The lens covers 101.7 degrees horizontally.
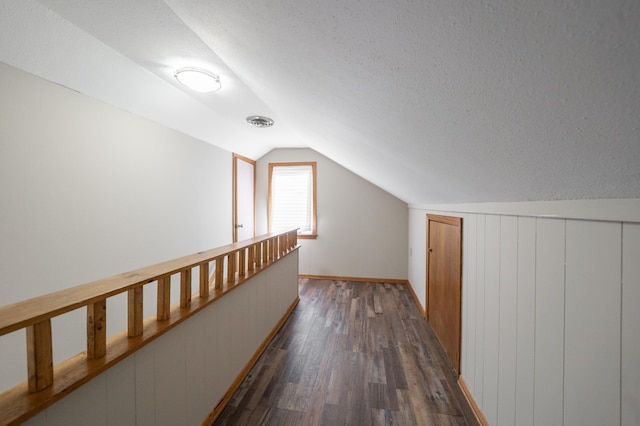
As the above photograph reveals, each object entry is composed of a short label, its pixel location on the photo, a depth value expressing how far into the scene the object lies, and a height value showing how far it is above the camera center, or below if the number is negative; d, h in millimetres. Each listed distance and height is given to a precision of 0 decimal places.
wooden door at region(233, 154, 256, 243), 3816 +199
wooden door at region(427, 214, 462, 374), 1906 -597
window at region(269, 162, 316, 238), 4473 +227
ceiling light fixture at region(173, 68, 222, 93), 1791 +929
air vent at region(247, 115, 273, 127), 2898 +1018
